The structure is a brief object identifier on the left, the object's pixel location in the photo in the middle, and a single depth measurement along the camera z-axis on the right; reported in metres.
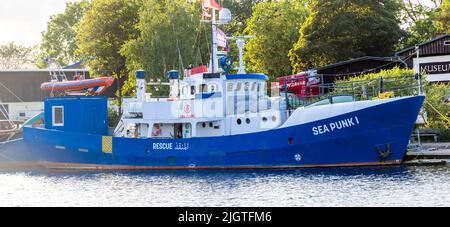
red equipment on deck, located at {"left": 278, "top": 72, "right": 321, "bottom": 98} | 57.61
